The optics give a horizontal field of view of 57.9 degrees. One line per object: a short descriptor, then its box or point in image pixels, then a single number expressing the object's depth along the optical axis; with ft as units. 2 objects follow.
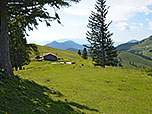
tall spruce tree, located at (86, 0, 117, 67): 148.25
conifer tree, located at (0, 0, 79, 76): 43.73
